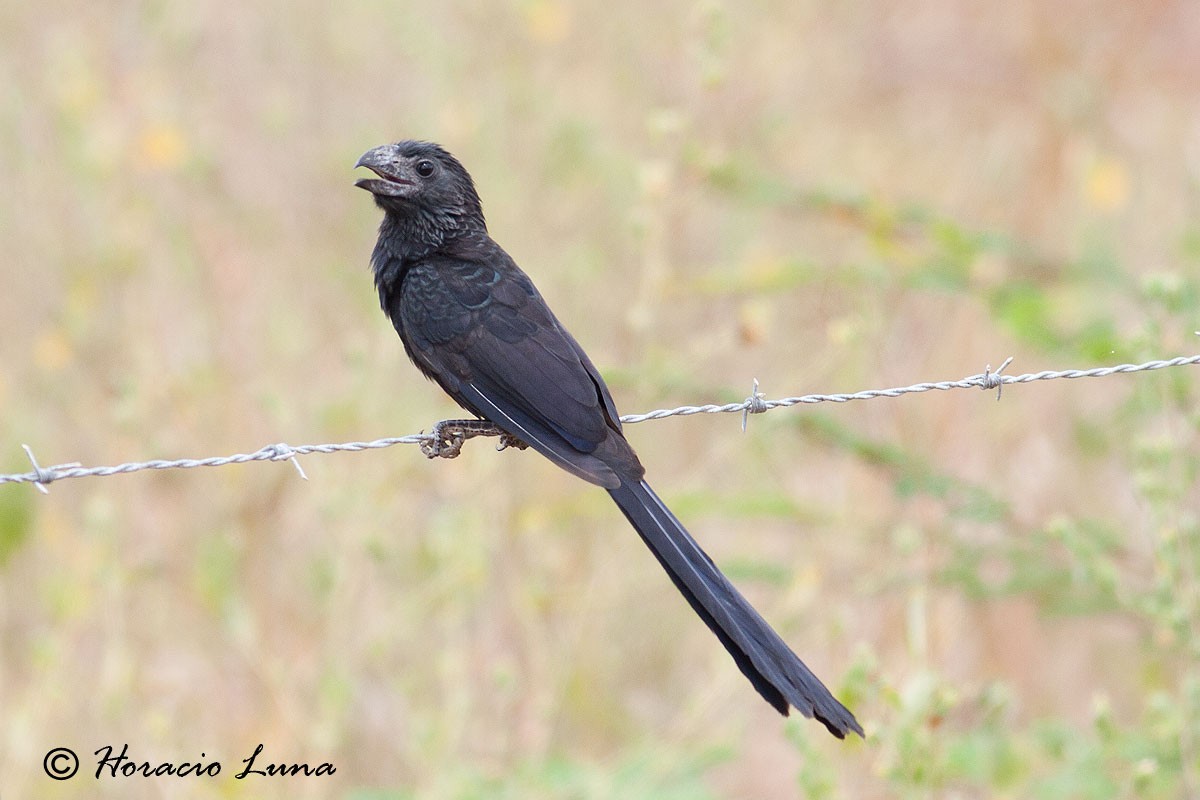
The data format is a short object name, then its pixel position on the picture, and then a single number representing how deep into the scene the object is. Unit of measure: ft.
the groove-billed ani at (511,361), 20.48
